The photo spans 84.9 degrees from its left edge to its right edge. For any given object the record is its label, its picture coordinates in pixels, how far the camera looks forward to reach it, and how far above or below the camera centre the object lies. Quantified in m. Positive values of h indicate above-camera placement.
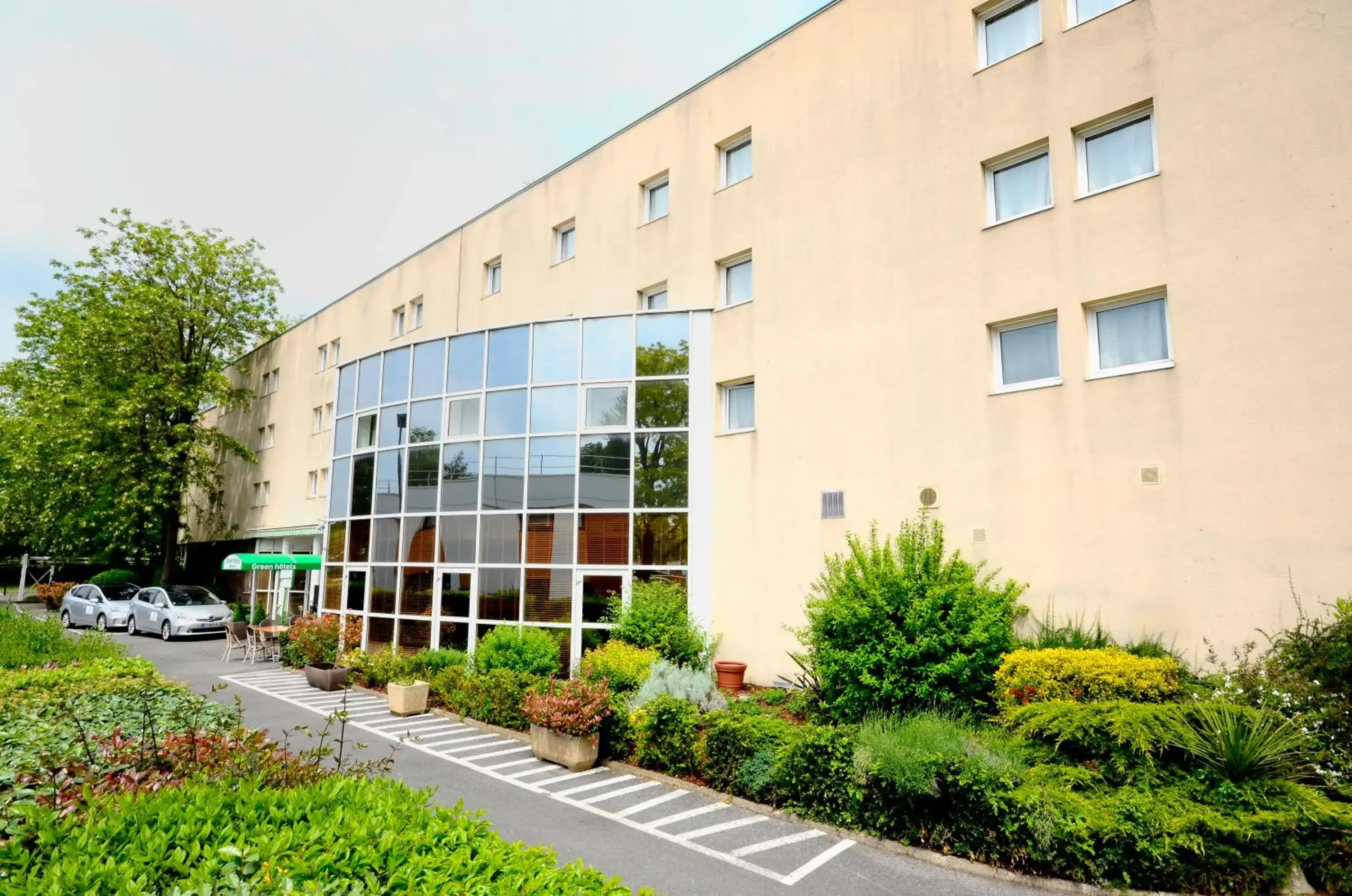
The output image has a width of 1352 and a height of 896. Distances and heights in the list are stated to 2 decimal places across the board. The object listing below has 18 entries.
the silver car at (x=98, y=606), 26.47 -2.13
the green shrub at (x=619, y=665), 11.77 -1.91
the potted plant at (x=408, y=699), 13.42 -2.73
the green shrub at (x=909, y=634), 9.71 -1.13
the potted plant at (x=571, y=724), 10.13 -2.41
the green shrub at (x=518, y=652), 13.64 -1.92
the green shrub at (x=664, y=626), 13.66 -1.44
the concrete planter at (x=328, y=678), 15.99 -2.80
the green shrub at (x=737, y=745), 8.73 -2.34
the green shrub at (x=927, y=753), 7.14 -2.06
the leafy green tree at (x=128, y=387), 29.45 +6.77
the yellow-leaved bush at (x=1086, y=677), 8.57 -1.50
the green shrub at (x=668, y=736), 9.48 -2.43
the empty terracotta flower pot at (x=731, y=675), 13.54 -2.28
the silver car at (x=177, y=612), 24.61 -2.17
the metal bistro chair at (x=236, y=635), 20.78 -2.44
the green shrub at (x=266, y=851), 3.10 -1.37
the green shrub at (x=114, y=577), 36.78 -1.49
